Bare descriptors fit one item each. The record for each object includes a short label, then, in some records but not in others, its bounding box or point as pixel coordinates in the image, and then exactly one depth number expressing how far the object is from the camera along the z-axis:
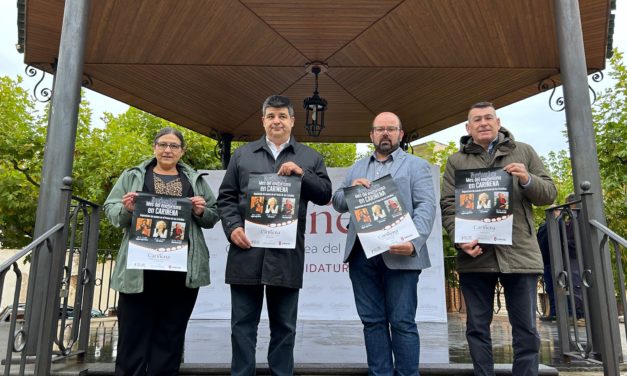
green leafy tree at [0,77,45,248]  10.95
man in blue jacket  2.80
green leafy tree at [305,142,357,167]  19.84
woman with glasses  2.91
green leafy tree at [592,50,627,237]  10.83
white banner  6.14
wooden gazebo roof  4.41
